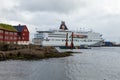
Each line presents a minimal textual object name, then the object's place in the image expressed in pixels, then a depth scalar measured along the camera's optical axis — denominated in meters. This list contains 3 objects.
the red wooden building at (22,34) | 106.16
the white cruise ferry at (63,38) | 150.12
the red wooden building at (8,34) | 85.75
